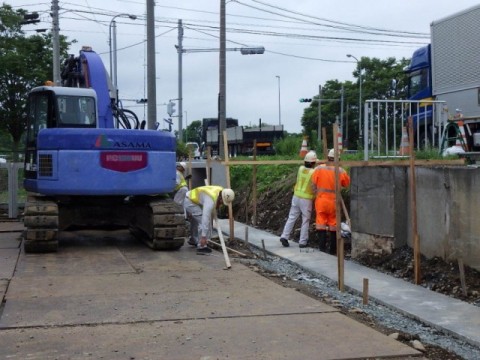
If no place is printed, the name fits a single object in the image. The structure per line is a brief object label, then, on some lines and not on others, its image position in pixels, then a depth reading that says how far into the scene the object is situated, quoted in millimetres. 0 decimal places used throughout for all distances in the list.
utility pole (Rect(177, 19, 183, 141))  32500
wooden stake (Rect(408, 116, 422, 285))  8281
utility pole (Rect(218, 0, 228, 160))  22516
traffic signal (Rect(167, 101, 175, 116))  35750
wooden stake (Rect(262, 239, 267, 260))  11142
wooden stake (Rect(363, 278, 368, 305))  7430
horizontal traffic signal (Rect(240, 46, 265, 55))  29578
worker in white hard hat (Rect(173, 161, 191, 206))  13841
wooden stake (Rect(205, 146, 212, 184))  14163
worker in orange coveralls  11281
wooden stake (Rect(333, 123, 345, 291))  8164
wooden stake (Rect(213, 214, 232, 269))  9844
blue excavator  11258
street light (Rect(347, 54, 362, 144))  47397
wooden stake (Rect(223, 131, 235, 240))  12672
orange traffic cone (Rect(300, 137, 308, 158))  16234
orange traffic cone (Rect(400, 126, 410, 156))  11039
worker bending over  10984
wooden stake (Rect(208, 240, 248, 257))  11395
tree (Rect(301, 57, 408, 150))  55531
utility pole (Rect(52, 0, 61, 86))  23353
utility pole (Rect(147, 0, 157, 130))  17766
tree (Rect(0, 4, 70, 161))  25844
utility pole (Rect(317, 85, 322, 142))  61031
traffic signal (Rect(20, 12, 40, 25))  25531
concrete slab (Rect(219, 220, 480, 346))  6527
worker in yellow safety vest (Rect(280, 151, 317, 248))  11812
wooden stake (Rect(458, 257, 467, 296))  7711
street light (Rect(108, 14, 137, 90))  33816
